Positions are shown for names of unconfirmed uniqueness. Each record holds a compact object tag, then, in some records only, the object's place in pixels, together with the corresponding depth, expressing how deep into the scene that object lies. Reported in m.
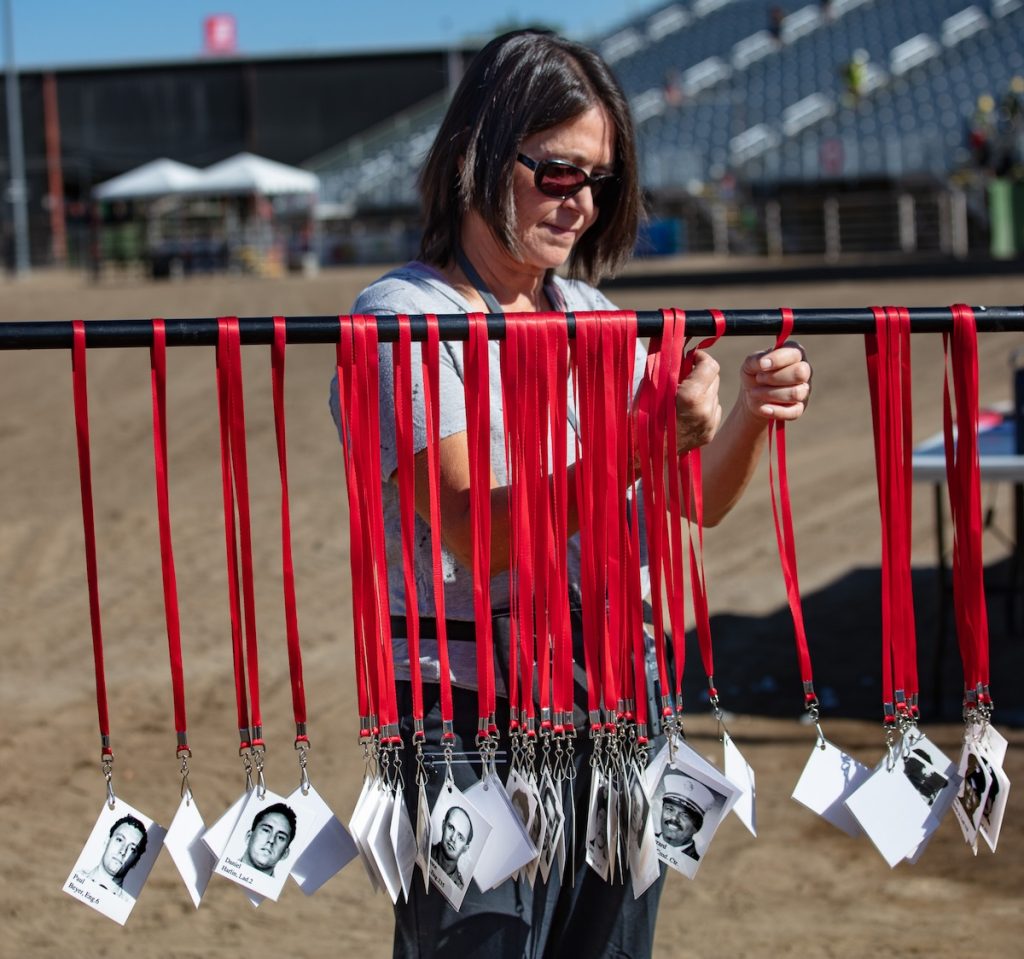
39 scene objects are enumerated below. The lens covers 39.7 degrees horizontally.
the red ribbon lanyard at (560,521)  2.08
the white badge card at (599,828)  2.06
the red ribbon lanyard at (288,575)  2.02
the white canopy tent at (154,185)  26.80
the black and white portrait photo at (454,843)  1.97
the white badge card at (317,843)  1.95
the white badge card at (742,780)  2.04
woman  2.08
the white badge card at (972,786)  2.07
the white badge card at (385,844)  1.92
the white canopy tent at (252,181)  26.56
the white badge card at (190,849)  1.91
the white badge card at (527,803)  2.02
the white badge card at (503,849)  1.96
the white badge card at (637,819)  2.05
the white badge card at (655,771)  2.06
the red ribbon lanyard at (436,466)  2.03
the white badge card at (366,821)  1.92
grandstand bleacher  27.83
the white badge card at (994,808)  2.04
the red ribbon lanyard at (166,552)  2.02
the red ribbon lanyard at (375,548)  2.06
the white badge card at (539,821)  2.03
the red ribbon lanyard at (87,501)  1.95
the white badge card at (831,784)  2.05
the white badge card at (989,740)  2.10
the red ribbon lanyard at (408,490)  2.03
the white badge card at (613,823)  2.05
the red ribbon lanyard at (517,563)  2.06
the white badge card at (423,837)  1.98
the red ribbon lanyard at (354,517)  2.01
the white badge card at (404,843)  1.95
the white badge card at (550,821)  2.05
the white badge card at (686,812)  2.04
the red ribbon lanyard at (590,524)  2.11
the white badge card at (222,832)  1.92
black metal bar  1.93
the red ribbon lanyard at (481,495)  2.03
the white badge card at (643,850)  2.04
